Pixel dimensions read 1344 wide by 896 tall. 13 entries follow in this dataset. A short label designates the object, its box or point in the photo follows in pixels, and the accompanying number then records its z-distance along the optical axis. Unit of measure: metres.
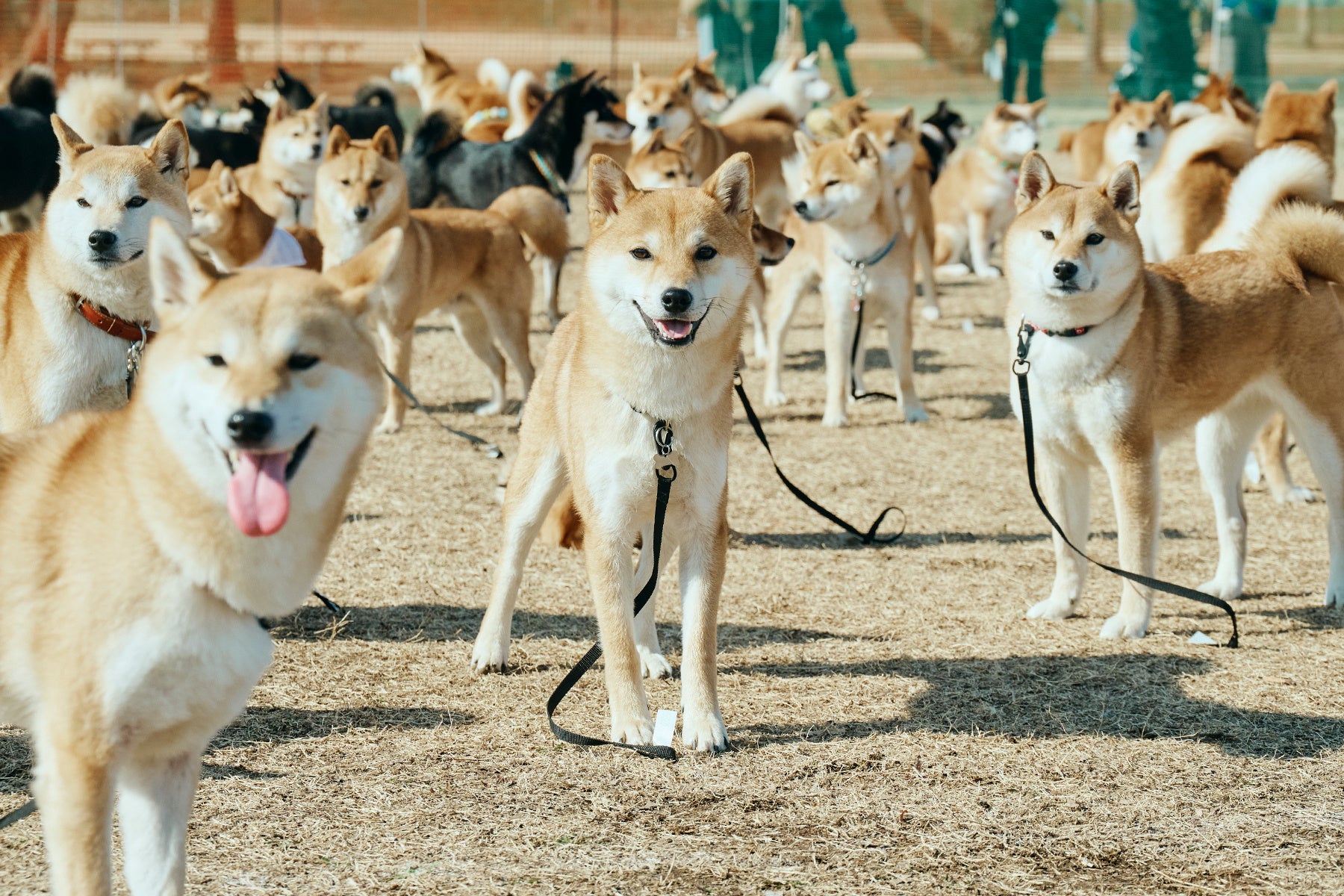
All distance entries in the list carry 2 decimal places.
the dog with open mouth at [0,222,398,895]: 4.61
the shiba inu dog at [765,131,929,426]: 15.92
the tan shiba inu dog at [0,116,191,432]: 8.30
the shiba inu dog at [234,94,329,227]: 20.72
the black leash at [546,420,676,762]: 7.16
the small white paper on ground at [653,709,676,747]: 7.28
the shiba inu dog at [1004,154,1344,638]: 9.15
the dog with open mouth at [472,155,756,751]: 7.20
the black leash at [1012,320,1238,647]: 8.84
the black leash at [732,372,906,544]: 9.25
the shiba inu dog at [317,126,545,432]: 15.25
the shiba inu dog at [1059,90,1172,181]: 24.84
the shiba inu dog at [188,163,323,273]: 13.98
